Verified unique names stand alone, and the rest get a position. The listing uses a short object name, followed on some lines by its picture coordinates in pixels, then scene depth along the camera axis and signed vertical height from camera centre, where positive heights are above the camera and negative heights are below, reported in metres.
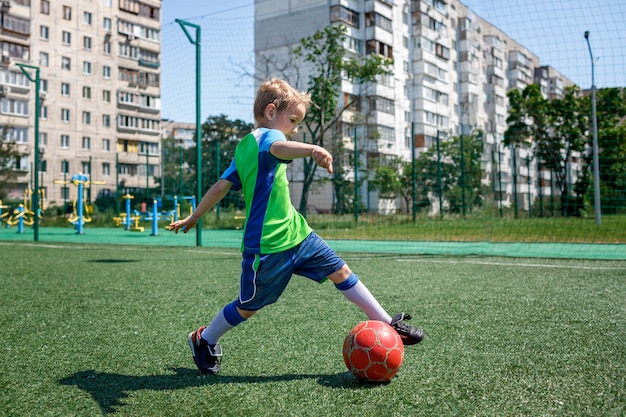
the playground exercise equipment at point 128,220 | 18.77 -0.05
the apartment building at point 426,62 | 37.99 +13.70
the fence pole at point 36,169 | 14.23 +1.27
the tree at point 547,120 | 30.88 +5.49
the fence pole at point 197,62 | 12.09 +3.29
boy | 2.77 -0.09
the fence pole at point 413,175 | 14.95 +1.09
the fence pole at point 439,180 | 16.43 +1.13
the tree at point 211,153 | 18.75 +5.90
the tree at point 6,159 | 35.41 +3.78
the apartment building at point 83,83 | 45.06 +11.67
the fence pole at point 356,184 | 16.80 +1.02
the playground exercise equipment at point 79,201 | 17.55 +0.54
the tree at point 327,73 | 21.14 +5.69
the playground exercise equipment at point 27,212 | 18.99 +0.26
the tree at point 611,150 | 15.49 +2.31
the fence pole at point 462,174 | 17.36 +1.37
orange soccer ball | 2.59 -0.62
